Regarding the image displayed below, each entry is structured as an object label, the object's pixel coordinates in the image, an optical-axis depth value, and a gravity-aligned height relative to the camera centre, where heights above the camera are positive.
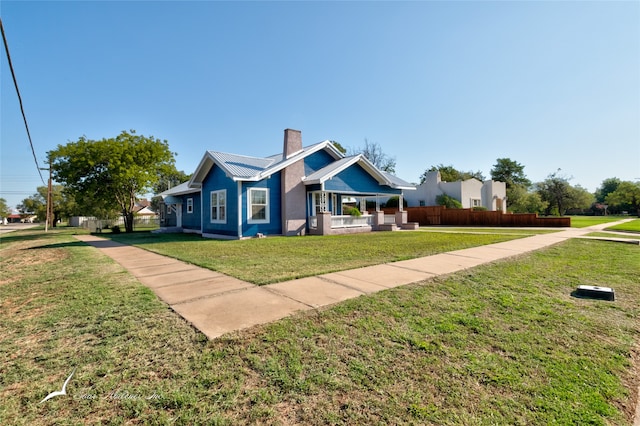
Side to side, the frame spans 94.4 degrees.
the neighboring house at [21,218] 84.76 +1.60
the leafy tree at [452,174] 57.34 +8.48
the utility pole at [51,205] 29.77 +1.91
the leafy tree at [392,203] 32.50 +1.36
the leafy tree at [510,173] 66.75 +9.11
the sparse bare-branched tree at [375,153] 47.16 +10.03
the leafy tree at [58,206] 46.02 +2.59
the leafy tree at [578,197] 44.78 +2.07
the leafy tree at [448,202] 30.45 +1.24
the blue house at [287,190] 14.83 +1.52
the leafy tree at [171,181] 52.16 +7.15
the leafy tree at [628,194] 49.41 +2.69
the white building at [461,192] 32.56 +2.45
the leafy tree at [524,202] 39.12 +1.33
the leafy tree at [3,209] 78.59 +3.96
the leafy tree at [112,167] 20.08 +3.79
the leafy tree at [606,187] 80.06 +6.51
